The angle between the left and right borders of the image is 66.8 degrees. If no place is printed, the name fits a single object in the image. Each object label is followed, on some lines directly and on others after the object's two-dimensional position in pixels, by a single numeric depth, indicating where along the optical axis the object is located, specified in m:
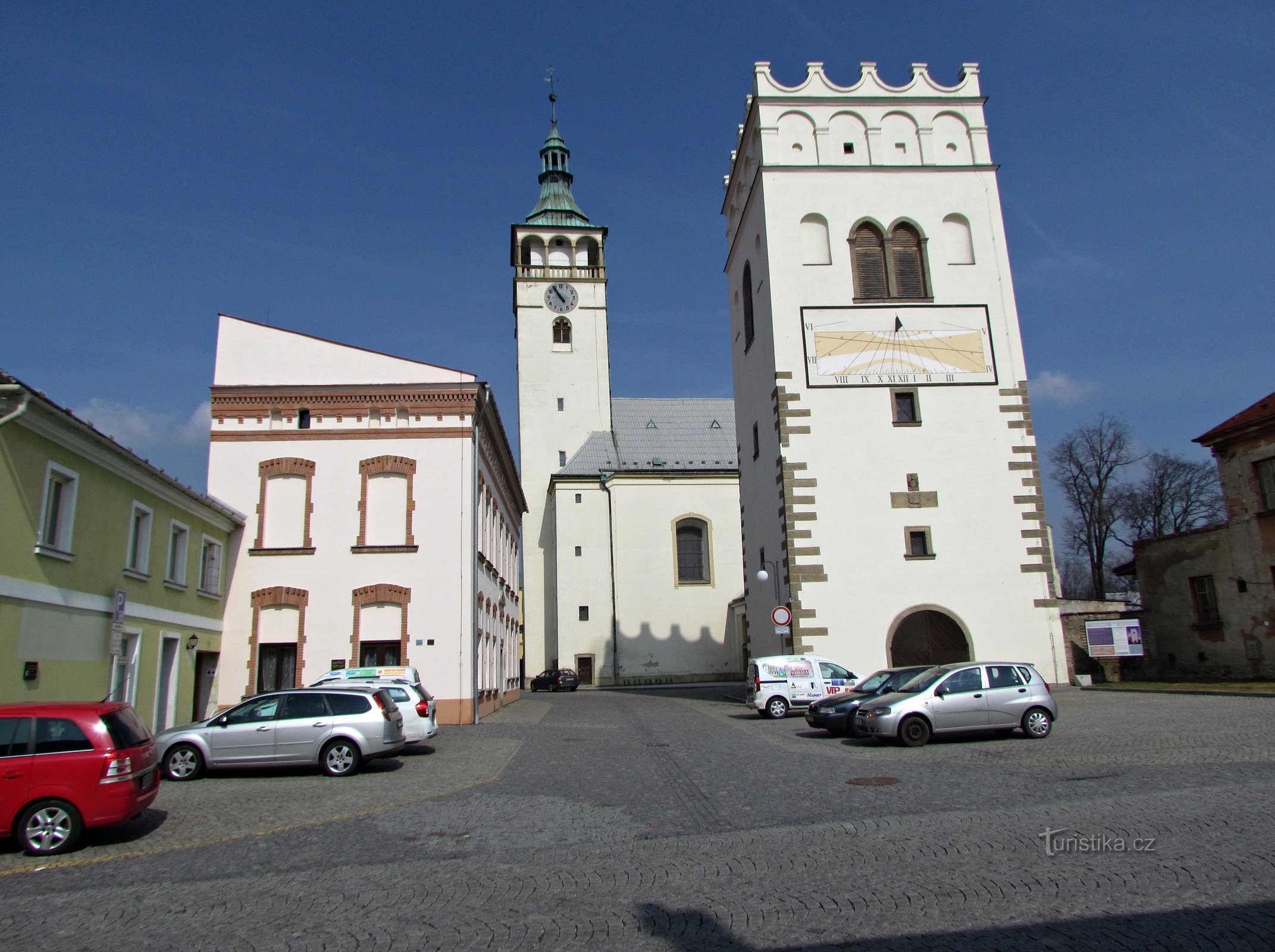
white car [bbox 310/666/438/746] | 17.16
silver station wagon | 14.52
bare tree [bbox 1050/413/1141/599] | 48.22
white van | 23.33
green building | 14.13
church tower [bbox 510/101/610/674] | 54.88
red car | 9.19
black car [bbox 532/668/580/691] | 48.56
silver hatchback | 15.84
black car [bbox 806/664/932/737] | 17.72
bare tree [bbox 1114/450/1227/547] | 47.16
